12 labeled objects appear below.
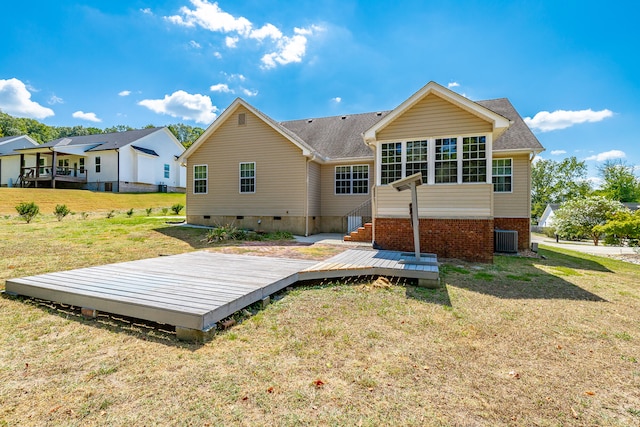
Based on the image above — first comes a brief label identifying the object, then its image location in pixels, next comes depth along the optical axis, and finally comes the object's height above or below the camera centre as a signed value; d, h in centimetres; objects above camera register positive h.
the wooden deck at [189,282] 369 -123
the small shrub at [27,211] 1459 +2
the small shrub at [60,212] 1563 -3
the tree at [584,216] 2133 -31
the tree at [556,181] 4959 +552
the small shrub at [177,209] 2134 +20
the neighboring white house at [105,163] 2956 +540
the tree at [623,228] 1574 -93
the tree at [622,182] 4850 +522
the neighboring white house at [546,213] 3912 -17
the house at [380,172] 884 +169
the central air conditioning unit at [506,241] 1107 -115
